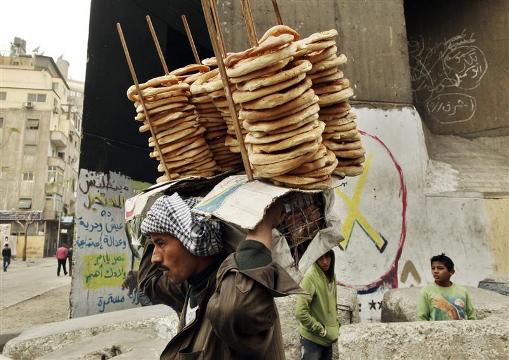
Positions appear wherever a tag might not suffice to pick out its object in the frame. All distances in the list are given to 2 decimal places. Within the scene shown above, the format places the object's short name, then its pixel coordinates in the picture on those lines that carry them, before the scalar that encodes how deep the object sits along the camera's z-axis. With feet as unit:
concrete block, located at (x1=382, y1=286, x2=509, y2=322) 13.96
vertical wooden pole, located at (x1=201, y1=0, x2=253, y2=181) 4.70
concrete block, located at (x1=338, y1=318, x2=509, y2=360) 8.89
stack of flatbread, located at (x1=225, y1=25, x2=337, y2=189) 4.46
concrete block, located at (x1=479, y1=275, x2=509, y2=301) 18.16
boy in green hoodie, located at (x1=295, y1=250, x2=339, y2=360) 12.54
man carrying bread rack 4.18
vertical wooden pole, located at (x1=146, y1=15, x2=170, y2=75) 6.88
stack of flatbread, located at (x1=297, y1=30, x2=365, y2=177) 5.04
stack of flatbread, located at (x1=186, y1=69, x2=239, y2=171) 5.74
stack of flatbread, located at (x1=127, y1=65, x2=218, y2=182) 5.90
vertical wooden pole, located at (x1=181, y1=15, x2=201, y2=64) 7.30
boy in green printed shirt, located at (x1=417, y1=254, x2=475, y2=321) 11.68
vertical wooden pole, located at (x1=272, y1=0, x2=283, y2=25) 5.95
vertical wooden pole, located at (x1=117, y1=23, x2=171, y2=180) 5.93
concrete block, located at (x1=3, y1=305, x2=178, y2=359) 13.04
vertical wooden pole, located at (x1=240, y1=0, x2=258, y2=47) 5.47
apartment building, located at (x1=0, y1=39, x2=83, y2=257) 139.64
